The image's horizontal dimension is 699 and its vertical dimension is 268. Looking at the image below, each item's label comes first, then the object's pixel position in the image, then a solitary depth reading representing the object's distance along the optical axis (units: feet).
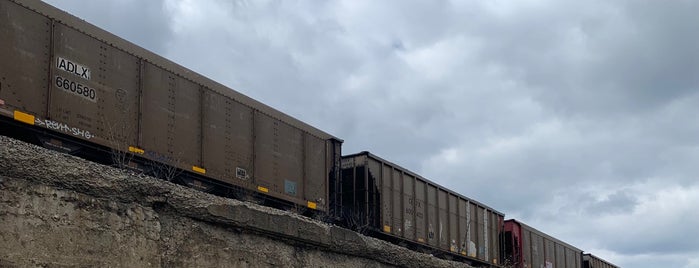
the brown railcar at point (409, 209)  56.75
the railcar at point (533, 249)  80.64
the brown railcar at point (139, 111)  31.89
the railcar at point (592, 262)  106.63
